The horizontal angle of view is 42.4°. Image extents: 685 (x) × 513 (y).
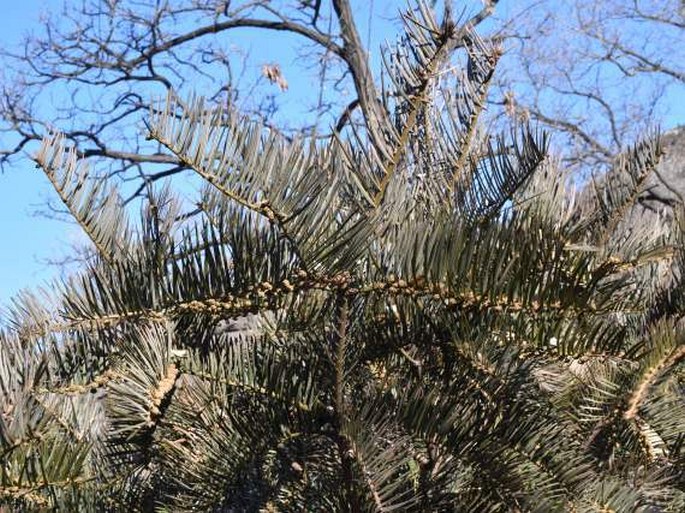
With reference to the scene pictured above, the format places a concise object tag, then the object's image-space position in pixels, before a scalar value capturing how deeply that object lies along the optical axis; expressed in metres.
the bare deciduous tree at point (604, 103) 12.99
